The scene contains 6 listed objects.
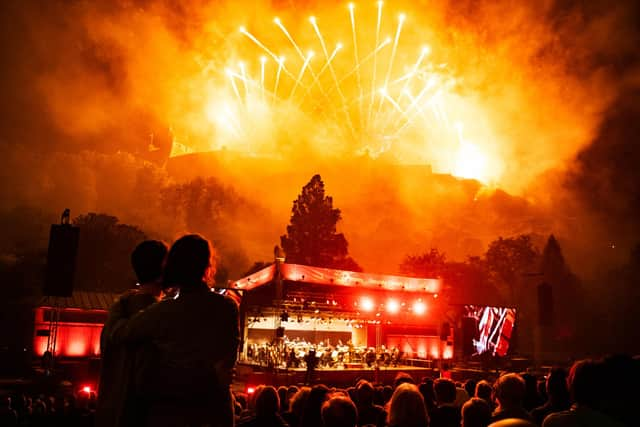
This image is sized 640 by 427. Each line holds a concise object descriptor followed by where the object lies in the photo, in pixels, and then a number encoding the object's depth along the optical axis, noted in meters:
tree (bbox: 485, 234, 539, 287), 61.31
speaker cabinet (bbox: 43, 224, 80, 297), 12.48
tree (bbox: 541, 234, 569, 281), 62.50
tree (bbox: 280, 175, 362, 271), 44.44
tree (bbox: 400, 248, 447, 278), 54.81
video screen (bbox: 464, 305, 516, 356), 25.97
